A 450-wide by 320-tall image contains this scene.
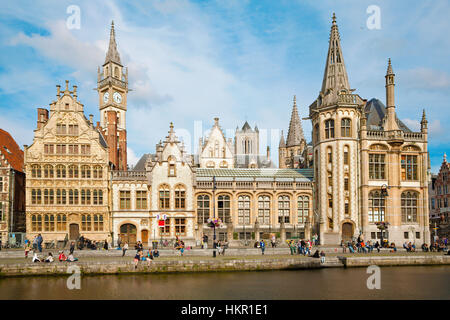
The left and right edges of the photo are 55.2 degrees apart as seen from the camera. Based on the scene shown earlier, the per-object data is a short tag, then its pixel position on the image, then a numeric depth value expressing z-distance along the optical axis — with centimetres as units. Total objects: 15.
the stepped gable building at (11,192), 4909
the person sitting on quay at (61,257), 3387
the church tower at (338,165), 5144
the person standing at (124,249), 3832
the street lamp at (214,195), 5089
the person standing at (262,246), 3875
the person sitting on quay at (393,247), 4294
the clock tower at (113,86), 8400
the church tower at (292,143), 9062
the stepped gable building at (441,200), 6506
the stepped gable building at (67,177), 4859
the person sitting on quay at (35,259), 3272
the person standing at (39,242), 3938
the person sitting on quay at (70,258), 3308
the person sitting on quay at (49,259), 3277
